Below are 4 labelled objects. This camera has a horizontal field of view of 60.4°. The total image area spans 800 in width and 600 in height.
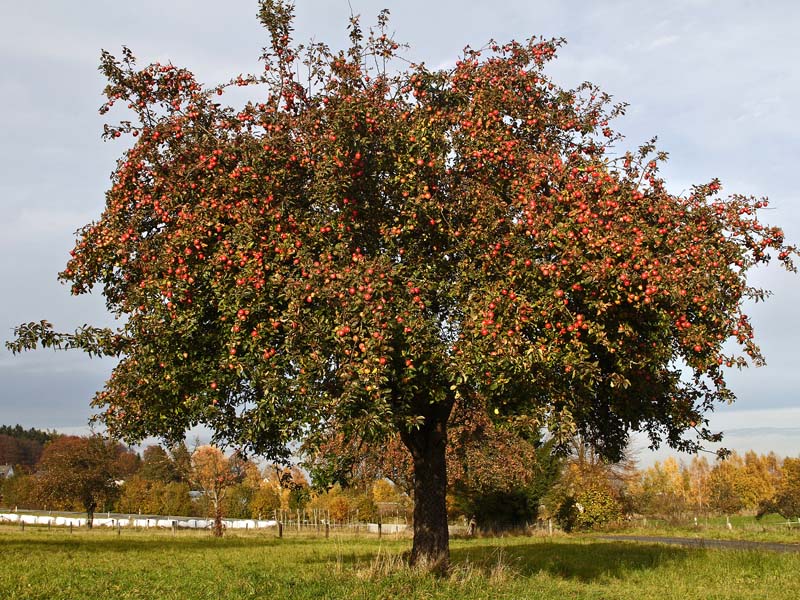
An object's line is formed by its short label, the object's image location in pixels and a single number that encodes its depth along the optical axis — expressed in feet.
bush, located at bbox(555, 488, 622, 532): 166.81
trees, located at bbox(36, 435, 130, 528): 168.96
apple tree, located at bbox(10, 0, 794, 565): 39.91
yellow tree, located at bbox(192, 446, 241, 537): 154.30
